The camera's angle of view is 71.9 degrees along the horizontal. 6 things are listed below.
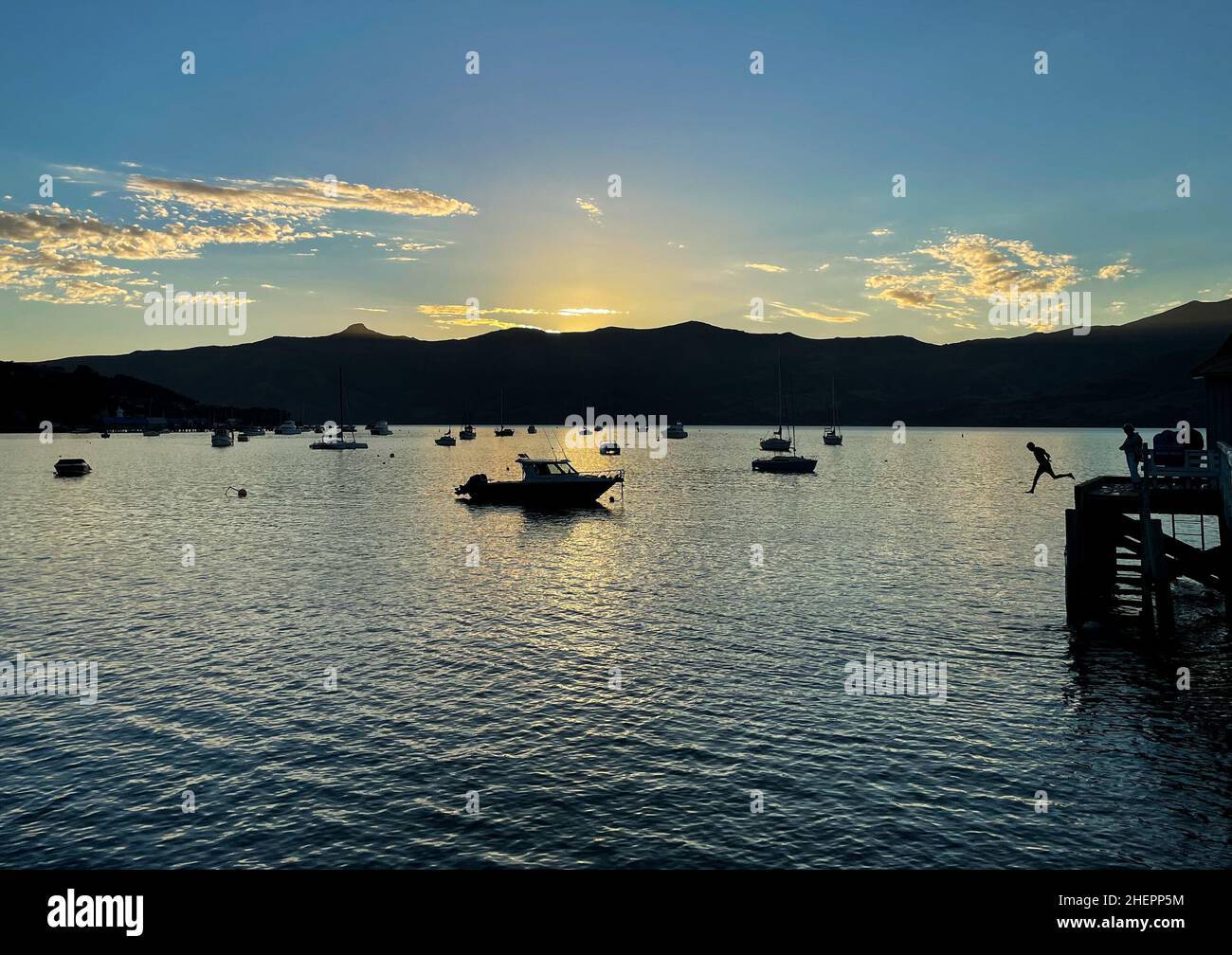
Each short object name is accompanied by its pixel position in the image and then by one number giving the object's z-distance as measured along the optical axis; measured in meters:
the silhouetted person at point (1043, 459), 40.97
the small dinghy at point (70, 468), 120.94
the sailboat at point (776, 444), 165.12
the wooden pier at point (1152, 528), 29.38
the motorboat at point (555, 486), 77.19
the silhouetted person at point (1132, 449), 31.54
